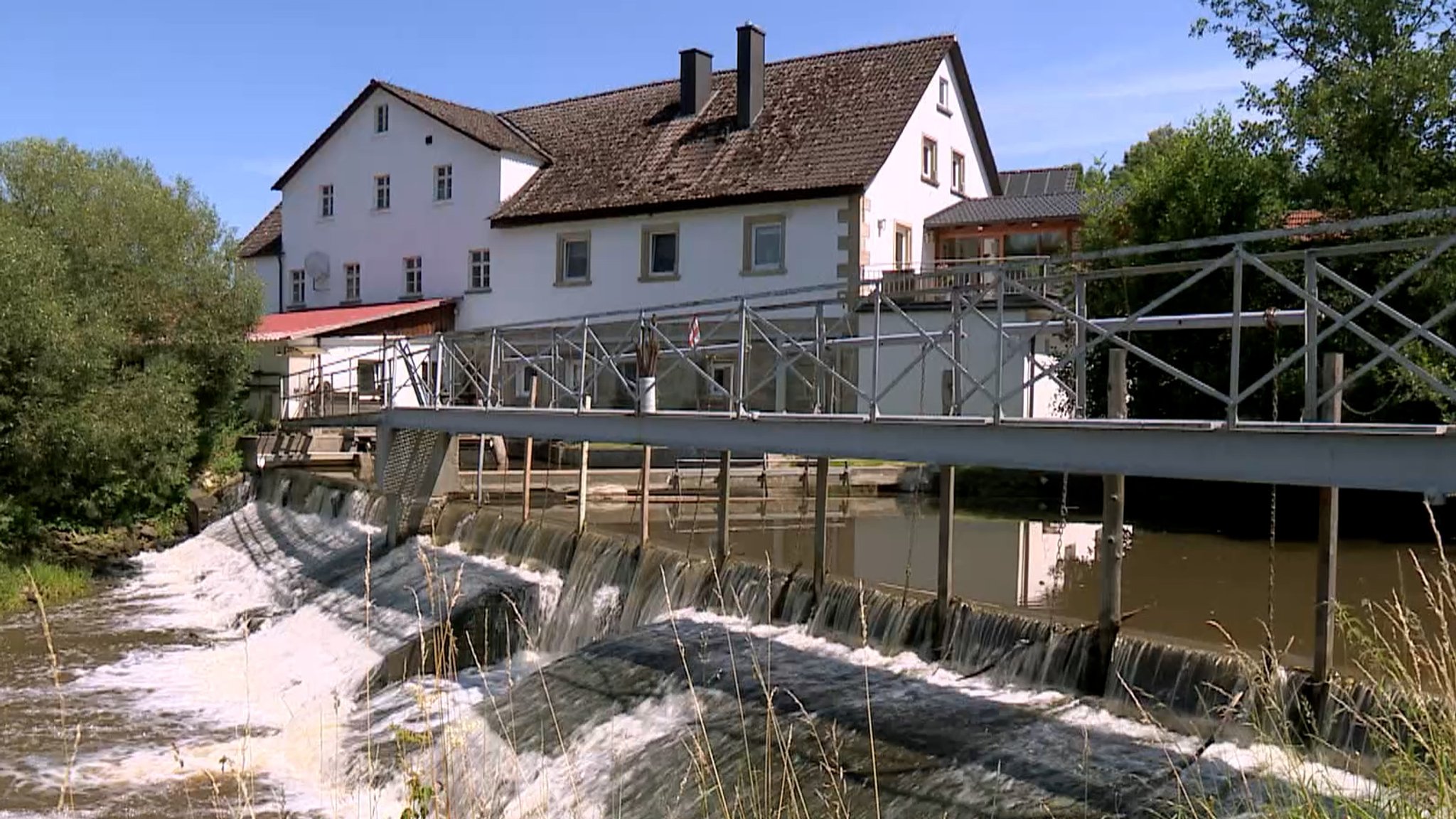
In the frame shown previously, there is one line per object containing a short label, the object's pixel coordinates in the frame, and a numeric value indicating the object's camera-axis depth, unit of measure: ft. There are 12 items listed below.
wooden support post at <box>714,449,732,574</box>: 45.01
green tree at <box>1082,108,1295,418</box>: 67.72
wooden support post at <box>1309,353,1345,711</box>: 25.58
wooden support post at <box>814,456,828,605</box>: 38.11
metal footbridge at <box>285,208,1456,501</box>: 20.67
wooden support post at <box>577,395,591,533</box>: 50.96
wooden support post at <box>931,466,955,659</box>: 33.73
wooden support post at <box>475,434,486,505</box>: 67.15
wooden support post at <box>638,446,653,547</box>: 48.88
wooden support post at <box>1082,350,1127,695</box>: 29.73
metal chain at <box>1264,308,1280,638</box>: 23.10
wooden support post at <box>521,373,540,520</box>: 57.86
